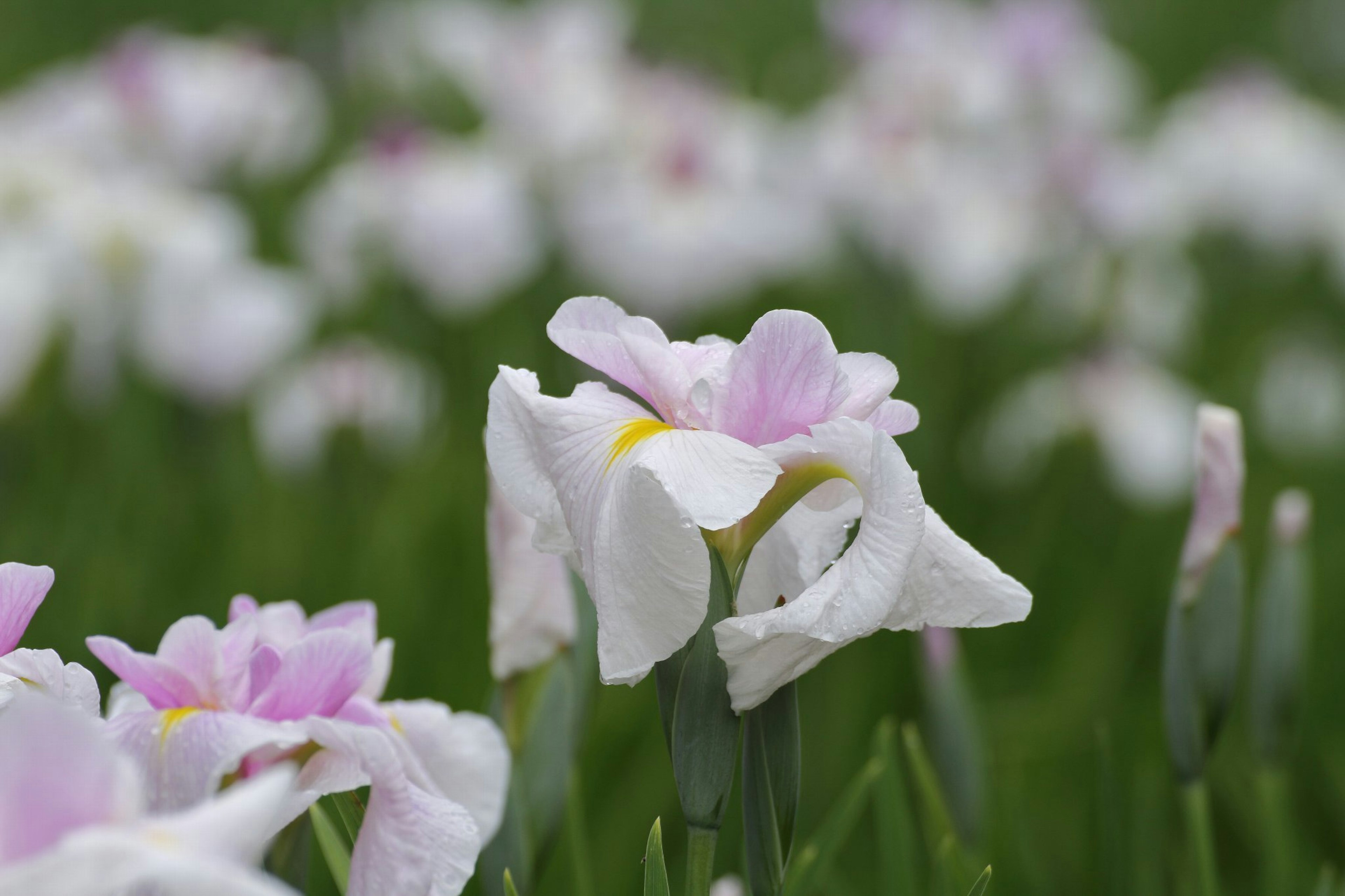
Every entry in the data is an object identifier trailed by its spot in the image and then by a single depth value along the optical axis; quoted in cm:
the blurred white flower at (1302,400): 369
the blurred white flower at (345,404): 268
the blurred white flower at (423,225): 329
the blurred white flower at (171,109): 344
